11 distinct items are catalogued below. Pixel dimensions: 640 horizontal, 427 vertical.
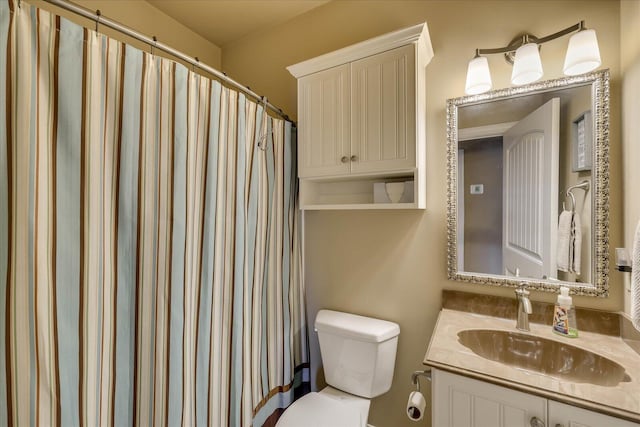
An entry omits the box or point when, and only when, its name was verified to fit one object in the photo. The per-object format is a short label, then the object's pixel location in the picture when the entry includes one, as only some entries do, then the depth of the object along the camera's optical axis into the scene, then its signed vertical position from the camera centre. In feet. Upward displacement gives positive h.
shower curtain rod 2.68 +2.00
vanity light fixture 3.40 +2.00
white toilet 4.29 -2.64
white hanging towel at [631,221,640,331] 2.67 -0.70
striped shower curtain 2.38 -0.25
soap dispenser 3.48 -1.33
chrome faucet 3.60 -1.25
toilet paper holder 3.43 -2.01
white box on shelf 4.75 +0.32
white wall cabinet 4.22 +1.58
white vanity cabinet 2.43 -1.85
